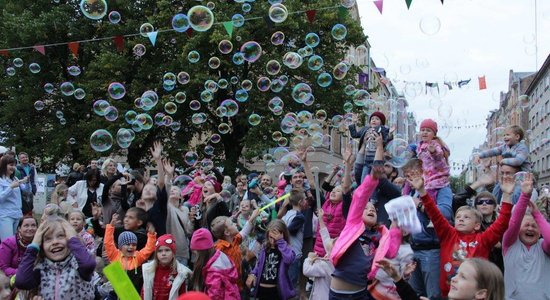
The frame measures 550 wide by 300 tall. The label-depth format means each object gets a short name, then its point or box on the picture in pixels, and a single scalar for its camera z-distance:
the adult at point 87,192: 9.47
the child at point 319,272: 6.45
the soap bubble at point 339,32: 12.25
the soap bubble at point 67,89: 16.27
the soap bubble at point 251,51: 15.03
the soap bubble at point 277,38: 14.10
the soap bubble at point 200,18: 11.62
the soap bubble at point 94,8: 11.55
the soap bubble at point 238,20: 14.08
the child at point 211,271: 5.90
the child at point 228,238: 6.63
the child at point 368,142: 6.61
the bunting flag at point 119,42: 15.49
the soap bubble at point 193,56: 15.33
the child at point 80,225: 6.78
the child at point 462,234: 4.93
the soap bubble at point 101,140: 11.01
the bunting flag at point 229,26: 13.13
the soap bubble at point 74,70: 15.34
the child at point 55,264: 4.38
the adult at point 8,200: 8.55
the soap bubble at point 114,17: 13.90
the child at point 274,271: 6.70
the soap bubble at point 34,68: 16.84
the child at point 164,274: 5.77
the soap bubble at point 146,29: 17.55
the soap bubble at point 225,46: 15.07
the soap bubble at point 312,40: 13.25
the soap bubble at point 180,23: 12.79
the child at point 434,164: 5.87
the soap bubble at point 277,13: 11.80
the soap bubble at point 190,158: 13.02
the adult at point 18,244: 6.01
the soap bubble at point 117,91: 14.02
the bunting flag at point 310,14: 14.03
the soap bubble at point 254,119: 15.07
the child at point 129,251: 6.06
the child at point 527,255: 5.02
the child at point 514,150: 5.97
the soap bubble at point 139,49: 17.21
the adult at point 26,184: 10.26
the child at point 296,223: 8.04
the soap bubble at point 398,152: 7.28
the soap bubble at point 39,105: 16.99
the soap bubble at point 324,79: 12.90
